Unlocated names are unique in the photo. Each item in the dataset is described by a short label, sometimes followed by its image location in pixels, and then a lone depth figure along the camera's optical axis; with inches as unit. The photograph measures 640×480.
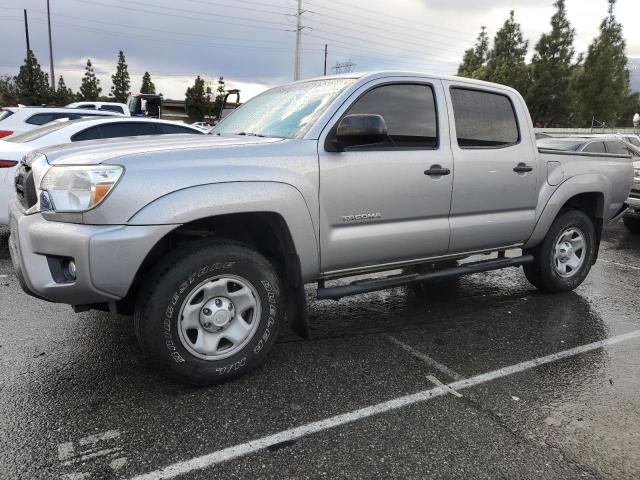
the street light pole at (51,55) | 1500.9
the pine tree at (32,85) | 1658.5
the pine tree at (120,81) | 2340.1
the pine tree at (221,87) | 2662.4
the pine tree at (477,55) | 2279.8
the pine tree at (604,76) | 1515.7
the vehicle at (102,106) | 736.2
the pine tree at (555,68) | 1535.4
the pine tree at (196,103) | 2442.2
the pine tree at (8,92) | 1661.4
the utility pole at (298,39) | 1480.1
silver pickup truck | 109.8
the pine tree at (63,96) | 1769.6
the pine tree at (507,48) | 1977.1
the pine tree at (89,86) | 2224.4
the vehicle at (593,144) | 397.4
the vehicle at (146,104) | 984.9
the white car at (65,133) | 240.2
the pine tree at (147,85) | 2726.4
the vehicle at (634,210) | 364.2
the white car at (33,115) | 364.2
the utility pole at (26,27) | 1663.4
